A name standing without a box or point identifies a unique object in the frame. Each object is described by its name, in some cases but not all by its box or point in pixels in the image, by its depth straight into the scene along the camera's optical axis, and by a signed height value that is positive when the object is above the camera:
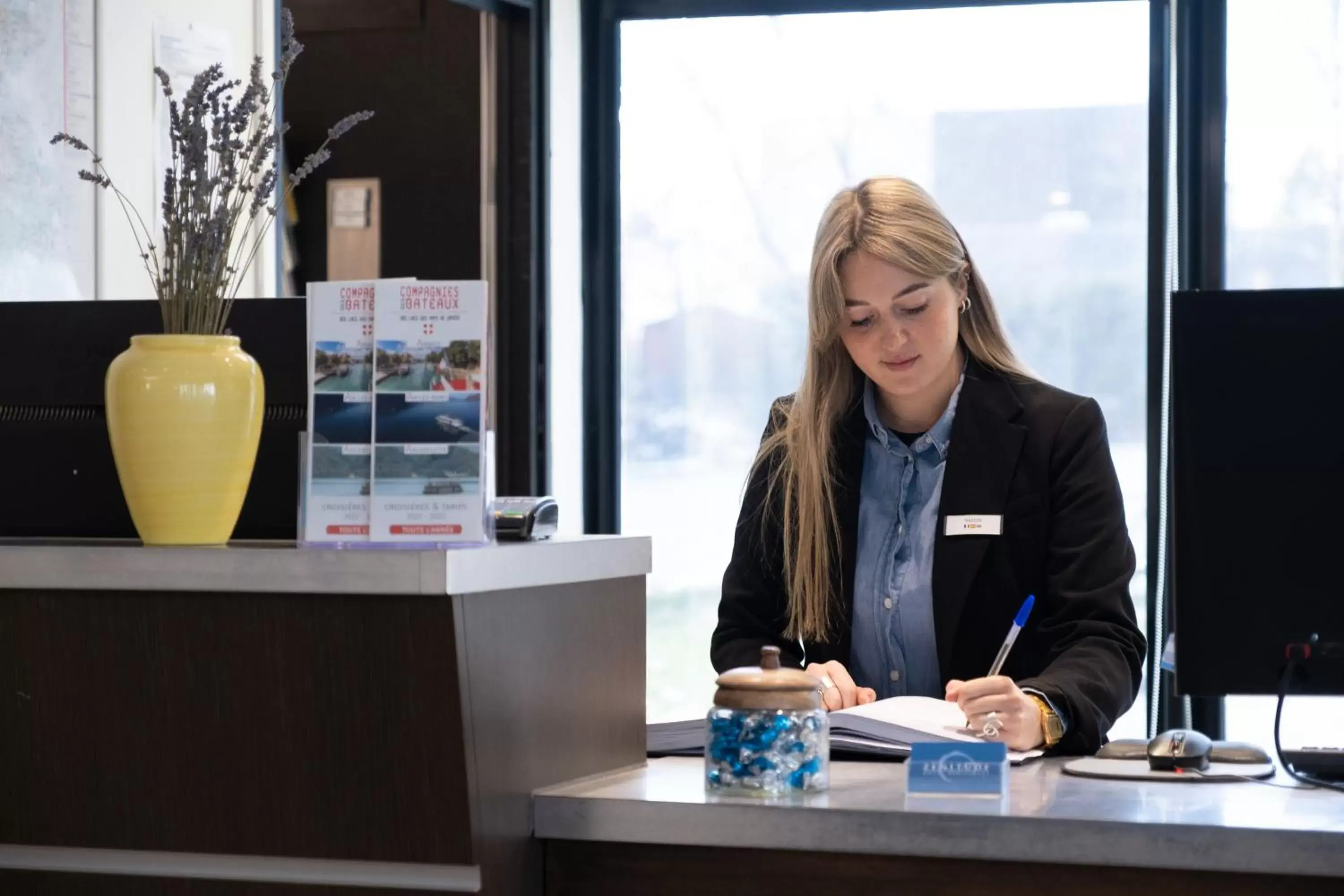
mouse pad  3.29 -0.27
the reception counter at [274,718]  3.13 -0.20
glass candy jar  3.16 -0.21
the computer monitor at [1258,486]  3.13 -0.01
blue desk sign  3.17 -0.24
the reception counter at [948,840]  3.07 -0.28
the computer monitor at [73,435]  3.35 +0.03
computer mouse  3.31 -0.25
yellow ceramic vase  3.22 +0.03
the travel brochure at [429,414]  3.17 +0.05
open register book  3.40 -0.25
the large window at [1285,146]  5.46 +0.62
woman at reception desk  3.87 -0.03
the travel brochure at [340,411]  3.19 +0.05
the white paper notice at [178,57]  4.32 +0.62
